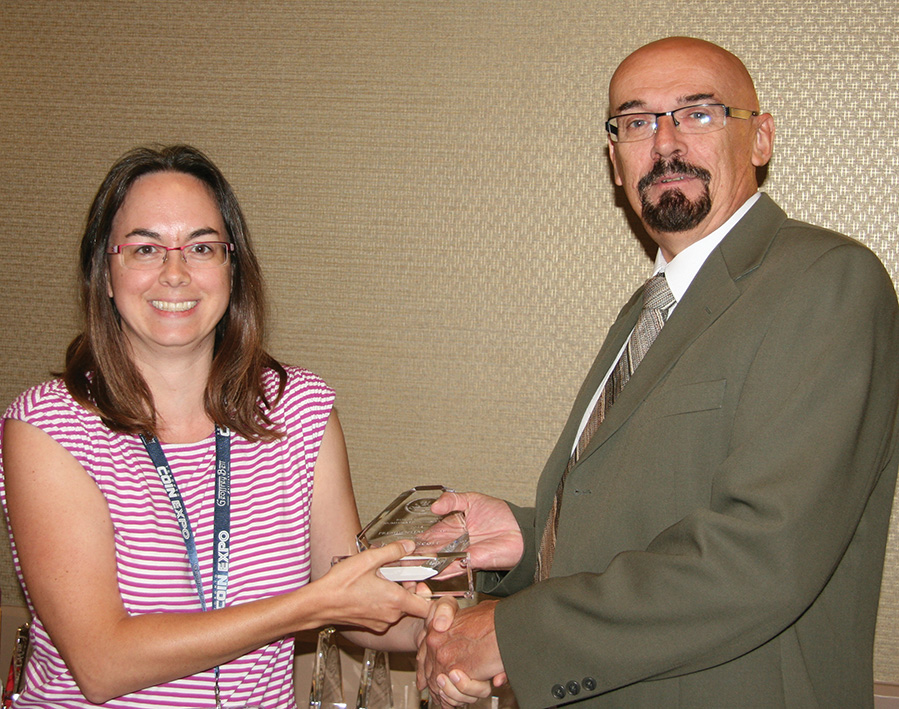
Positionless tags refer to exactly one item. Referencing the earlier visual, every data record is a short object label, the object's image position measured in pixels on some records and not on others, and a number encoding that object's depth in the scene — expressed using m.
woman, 1.67
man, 1.31
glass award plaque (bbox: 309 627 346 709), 1.72
